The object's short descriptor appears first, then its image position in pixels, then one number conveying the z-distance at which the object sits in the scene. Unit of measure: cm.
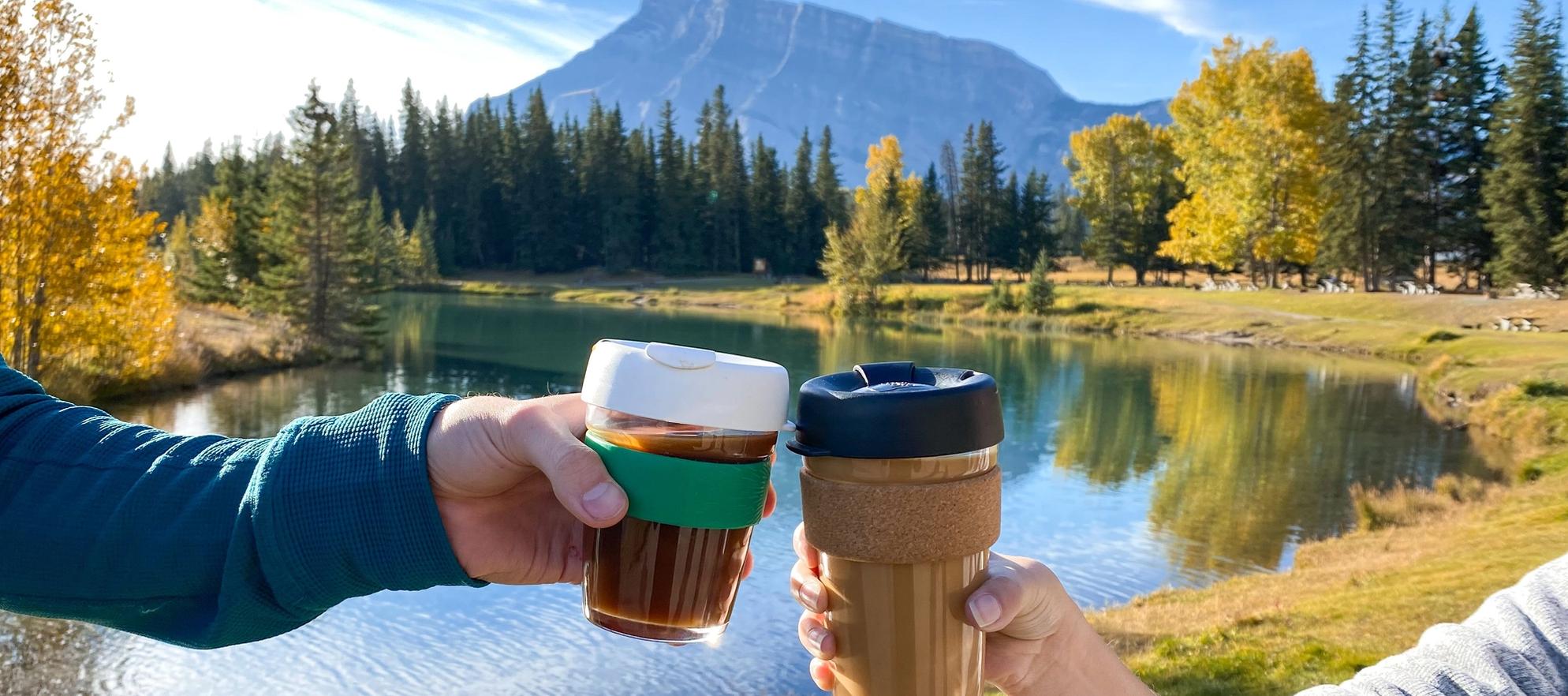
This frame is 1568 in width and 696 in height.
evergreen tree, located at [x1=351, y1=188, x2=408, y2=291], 5364
